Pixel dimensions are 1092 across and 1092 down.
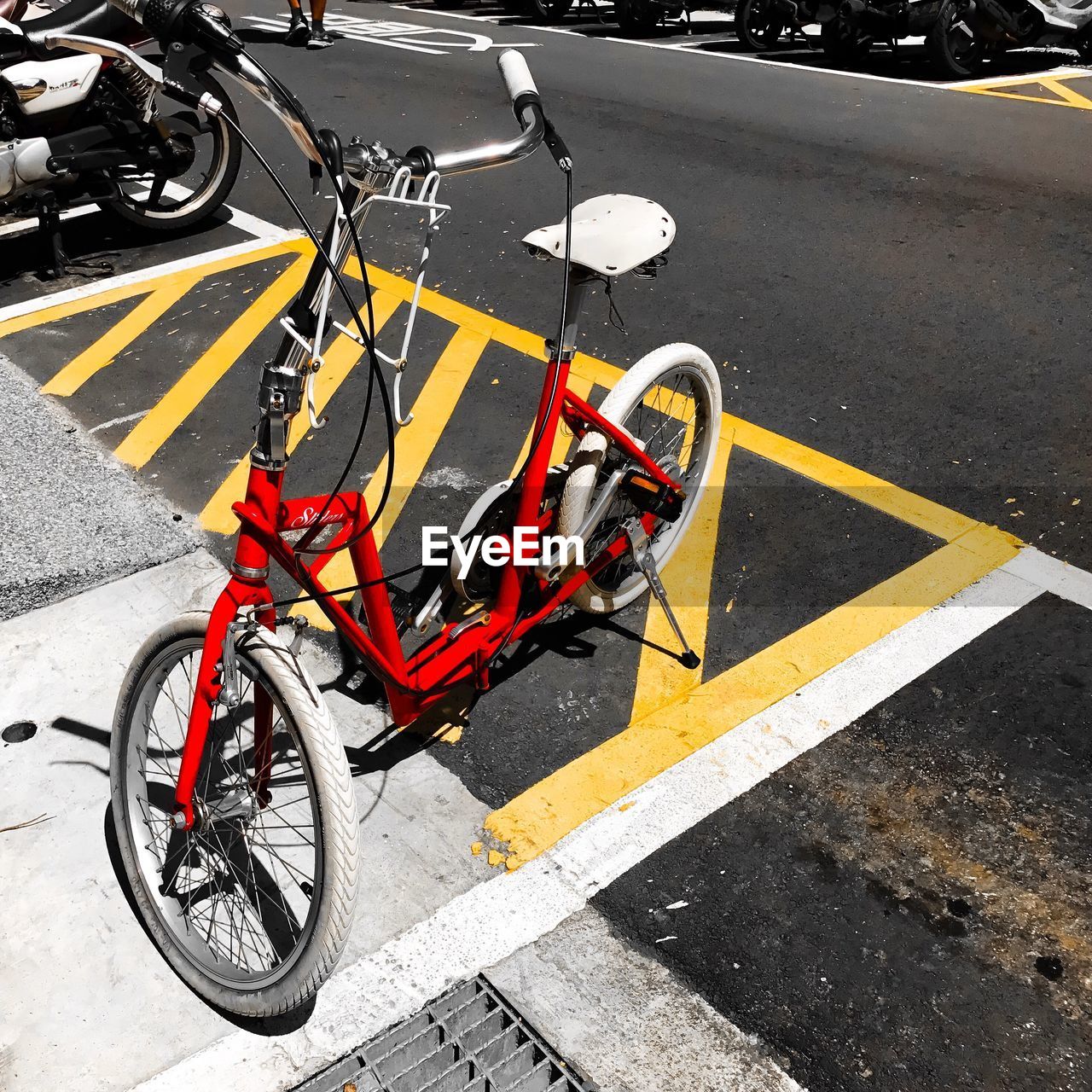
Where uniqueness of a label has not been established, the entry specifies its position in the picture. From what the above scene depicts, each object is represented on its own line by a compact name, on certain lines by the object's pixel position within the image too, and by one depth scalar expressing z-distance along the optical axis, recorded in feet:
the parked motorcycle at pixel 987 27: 36.94
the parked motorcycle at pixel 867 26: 37.93
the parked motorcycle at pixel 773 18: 42.39
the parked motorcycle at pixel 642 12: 47.73
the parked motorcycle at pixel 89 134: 21.70
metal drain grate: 8.55
